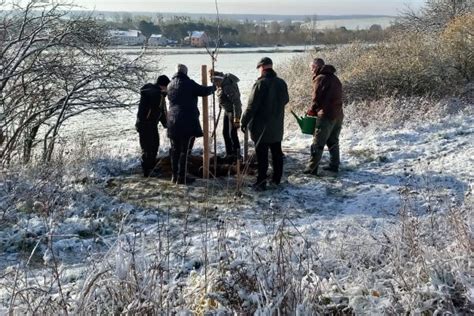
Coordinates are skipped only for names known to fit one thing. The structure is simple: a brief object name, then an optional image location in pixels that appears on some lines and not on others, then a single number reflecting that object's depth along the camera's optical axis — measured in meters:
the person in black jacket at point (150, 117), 8.88
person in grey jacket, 9.32
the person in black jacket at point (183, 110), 8.27
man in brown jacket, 8.66
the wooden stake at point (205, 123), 8.49
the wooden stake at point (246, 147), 9.31
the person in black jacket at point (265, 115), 7.93
